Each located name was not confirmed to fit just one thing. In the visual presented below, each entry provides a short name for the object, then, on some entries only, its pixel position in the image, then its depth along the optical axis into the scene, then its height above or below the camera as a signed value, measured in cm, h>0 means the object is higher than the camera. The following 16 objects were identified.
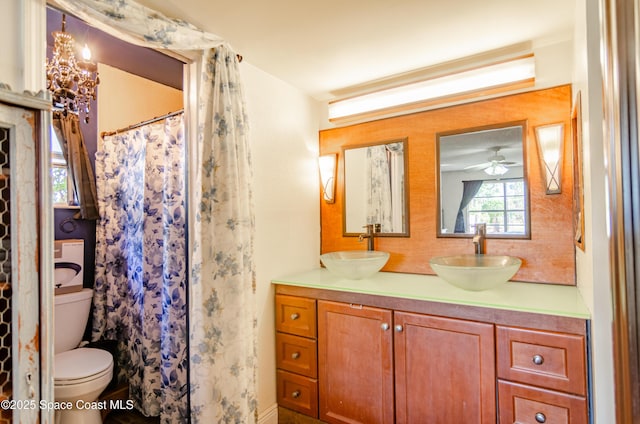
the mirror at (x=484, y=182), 193 +19
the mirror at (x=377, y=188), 230 +19
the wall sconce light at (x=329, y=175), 254 +31
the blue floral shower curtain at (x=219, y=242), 154 -12
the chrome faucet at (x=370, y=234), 236 -14
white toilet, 178 -84
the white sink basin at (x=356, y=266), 197 -31
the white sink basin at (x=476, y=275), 156 -31
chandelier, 189 +87
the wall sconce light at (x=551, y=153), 179 +32
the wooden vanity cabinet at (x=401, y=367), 149 -78
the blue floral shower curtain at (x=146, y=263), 194 -29
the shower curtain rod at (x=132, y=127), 204 +66
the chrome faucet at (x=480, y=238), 198 -16
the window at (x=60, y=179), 232 +30
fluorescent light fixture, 184 +80
